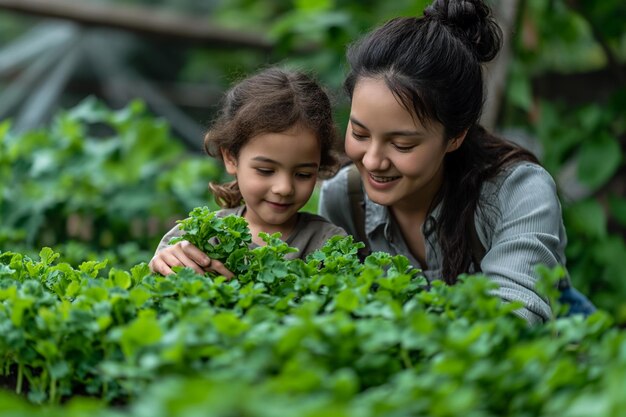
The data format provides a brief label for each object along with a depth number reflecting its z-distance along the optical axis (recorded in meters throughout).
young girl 2.46
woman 2.39
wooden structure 6.02
